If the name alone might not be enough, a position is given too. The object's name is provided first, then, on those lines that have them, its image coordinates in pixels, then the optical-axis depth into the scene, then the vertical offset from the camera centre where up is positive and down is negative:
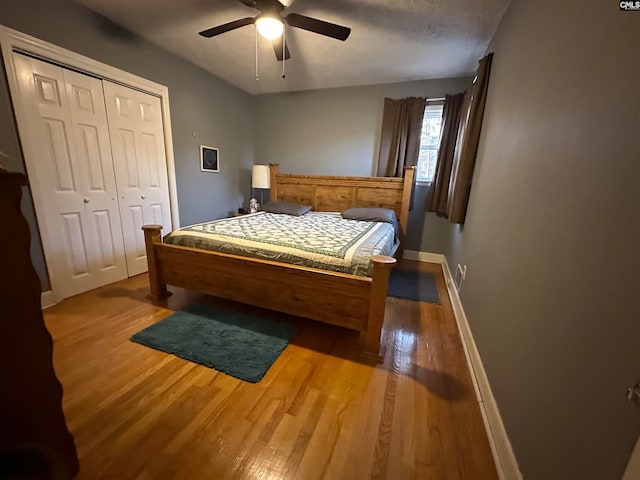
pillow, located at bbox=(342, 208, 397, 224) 3.16 -0.40
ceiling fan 1.82 +1.10
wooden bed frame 1.67 -0.77
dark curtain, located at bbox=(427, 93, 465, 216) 3.26 +0.42
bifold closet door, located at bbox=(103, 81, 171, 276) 2.59 +0.08
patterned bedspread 1.81 -0.49
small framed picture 3.58 +0.20
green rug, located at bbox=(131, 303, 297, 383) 1.62 -1.13
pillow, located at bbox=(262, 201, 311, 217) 3.50 -0.41
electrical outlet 2.28 -0.80
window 3.51 +0.57
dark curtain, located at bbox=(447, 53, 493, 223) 2.23 +0.41
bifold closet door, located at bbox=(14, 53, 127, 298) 2.04 -0.06
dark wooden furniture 0.75 -0.55
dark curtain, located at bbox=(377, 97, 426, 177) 3.46 +0.65
